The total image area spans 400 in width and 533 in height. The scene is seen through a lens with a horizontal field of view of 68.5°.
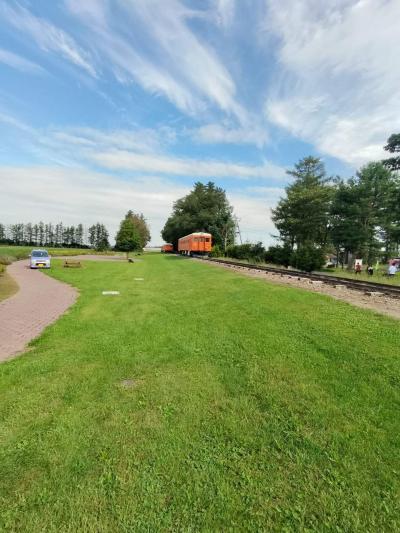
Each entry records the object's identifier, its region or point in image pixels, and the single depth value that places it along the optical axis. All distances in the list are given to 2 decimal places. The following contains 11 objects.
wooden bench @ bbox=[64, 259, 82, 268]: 25.81
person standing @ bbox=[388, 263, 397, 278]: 22.15
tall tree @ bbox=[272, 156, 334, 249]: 38.00
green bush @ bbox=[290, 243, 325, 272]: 26.06
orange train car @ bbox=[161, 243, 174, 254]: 78.82
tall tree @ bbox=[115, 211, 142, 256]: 48.78
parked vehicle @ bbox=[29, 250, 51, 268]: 24.55
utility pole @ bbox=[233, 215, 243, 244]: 61.94
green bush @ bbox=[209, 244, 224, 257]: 45.03
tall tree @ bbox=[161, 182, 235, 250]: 58.94
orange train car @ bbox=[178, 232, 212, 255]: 40.91
